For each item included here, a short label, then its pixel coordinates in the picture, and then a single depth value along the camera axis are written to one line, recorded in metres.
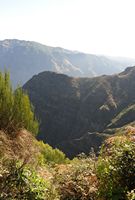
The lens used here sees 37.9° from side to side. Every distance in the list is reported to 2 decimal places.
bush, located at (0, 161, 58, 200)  3.65
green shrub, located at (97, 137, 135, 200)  3.78
